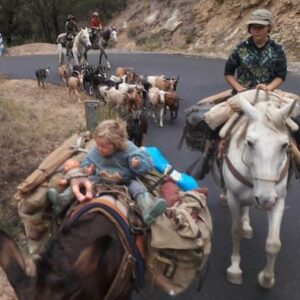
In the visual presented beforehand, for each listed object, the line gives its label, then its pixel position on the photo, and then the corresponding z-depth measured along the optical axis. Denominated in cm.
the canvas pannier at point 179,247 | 403
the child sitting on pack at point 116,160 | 450
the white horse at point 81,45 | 1855
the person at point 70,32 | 1980
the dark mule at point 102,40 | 2038
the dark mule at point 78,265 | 301
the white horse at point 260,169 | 443
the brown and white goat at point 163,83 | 1317
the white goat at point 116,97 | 1178
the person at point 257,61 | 576
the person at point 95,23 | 2169
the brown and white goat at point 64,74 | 1695
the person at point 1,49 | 2867
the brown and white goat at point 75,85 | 1446
